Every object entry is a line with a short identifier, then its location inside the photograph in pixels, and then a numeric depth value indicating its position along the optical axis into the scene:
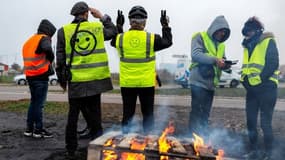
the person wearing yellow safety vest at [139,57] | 4.91
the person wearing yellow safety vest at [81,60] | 4.85
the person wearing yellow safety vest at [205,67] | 5.20
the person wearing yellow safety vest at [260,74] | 5.02
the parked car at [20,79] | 30.55
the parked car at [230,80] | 27.44
